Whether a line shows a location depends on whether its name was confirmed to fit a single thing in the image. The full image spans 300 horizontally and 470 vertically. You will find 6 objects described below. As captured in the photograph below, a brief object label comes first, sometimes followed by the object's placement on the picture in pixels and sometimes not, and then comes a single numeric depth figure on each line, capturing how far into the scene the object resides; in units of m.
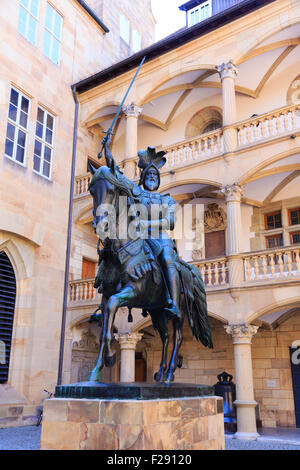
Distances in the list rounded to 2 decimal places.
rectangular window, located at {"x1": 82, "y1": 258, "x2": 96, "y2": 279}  15.88
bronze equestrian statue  3.70
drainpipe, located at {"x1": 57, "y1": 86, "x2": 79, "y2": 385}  13.69
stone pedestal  2.92
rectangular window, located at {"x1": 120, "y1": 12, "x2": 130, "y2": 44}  20.68
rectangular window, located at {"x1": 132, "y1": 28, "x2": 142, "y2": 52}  21.73
